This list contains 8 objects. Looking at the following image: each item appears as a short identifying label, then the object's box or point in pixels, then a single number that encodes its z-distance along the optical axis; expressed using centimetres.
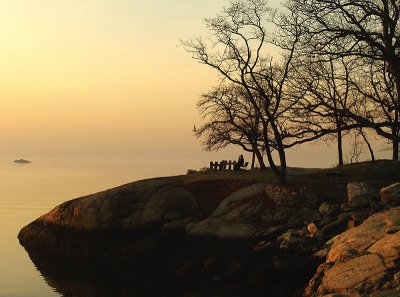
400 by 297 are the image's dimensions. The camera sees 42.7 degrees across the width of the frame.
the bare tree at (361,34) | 2448
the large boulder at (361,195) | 2542
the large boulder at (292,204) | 2766
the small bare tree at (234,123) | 4684
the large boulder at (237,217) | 2764
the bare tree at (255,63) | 3062
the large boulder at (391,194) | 2302
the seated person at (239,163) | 4494
